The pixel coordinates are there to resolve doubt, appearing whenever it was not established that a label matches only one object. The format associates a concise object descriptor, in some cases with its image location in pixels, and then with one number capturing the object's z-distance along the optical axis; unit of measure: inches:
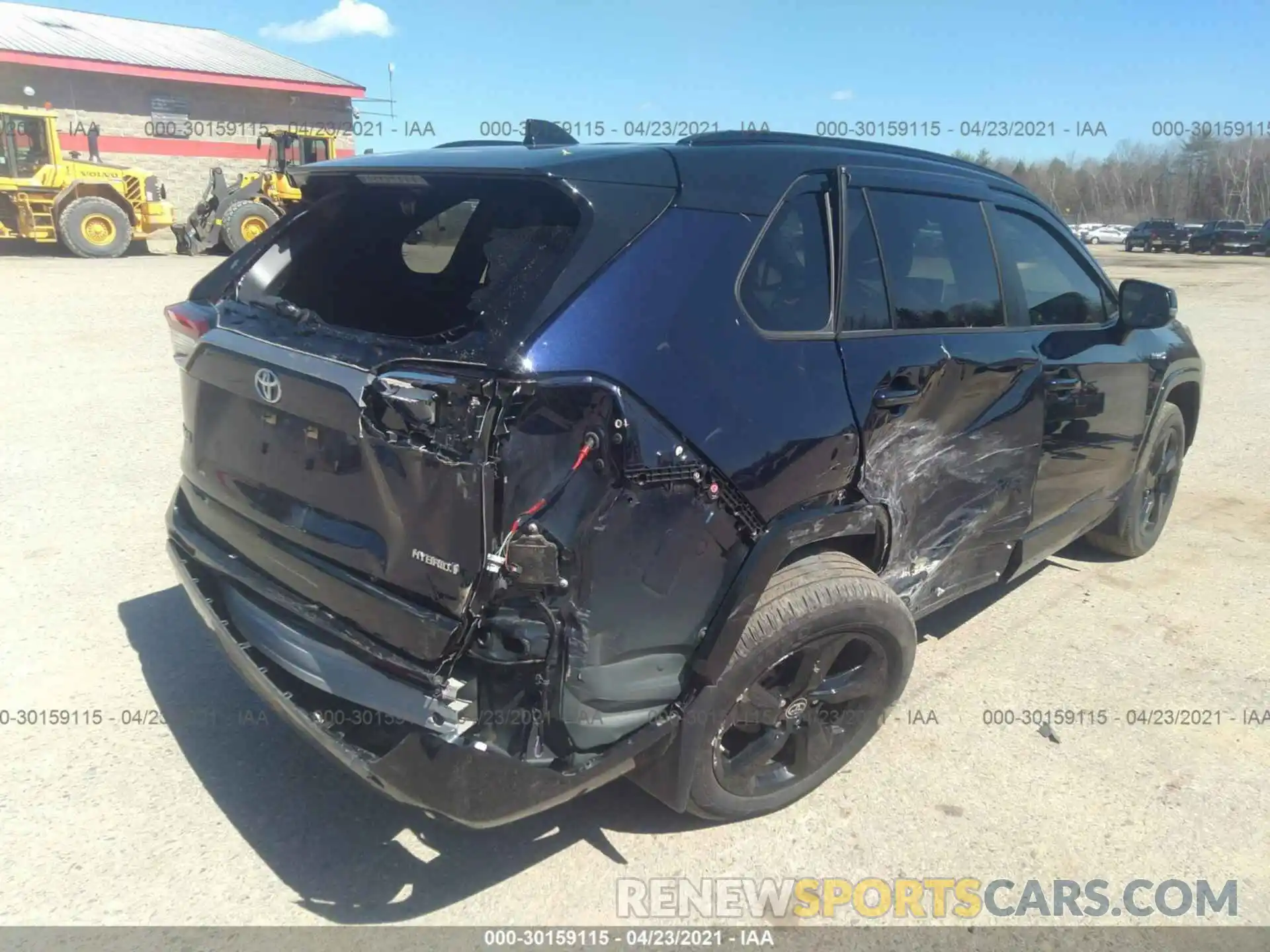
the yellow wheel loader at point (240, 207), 750.5
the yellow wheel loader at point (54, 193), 705.6
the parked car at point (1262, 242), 1472.7
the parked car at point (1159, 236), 1588.3
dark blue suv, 83.8
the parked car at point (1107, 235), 2058.3
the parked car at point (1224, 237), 1494.8
